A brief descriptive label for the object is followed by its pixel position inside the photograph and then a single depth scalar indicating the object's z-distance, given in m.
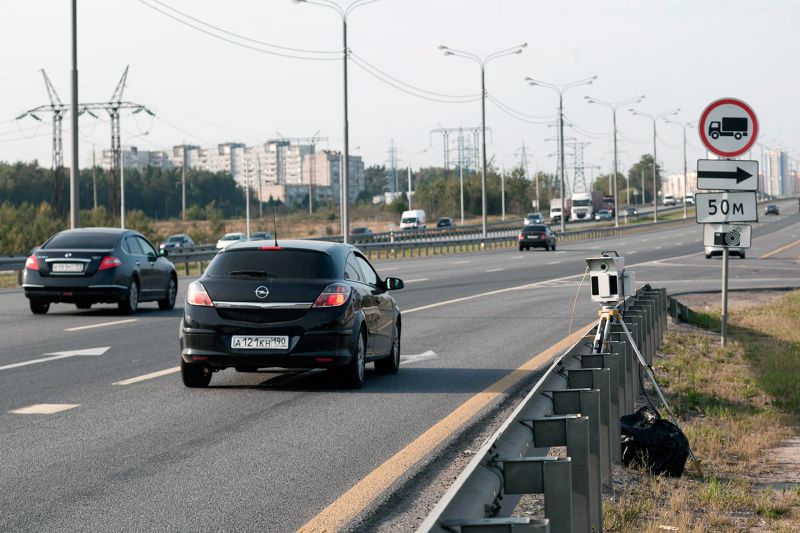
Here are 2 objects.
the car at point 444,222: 119.88
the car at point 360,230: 95.62
